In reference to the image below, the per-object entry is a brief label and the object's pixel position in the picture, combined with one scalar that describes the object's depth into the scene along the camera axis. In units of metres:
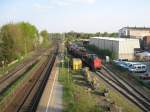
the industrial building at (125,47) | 57.66
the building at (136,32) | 92.31
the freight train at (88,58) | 43.81
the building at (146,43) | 74.62
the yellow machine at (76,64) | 45.94
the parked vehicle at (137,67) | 43.38
